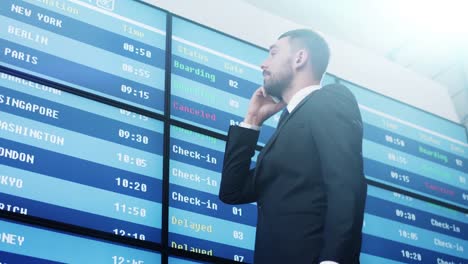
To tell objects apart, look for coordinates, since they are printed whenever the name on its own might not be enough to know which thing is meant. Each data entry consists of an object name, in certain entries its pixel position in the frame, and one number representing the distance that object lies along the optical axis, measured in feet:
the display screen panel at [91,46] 9.96
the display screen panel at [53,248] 8.29
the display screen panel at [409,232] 11.90
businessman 5.84
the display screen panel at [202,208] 9.94
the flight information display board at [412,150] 13.09
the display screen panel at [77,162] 8.86
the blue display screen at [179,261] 9.50
